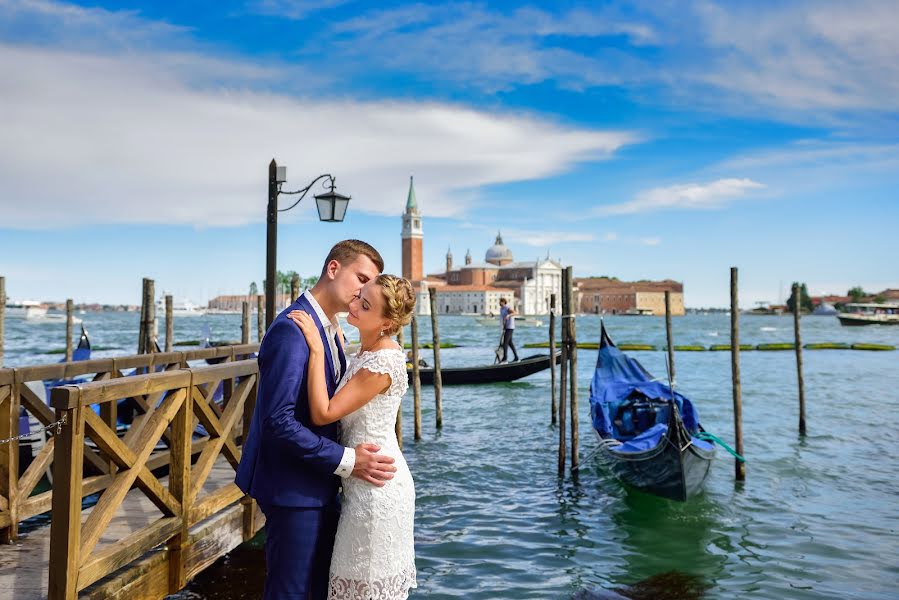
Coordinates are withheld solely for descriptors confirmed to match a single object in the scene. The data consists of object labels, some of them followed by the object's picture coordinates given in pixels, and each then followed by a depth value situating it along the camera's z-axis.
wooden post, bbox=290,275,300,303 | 10.47
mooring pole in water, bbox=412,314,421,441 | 8.62
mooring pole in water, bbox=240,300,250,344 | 13.29
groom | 1.70
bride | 1.73
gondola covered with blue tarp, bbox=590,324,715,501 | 6.10
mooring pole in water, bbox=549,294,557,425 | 11.09
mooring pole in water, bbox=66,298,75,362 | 13.23
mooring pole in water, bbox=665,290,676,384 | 8.02
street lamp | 6.34
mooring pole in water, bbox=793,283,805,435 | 10.12
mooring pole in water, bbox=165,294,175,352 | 10.91
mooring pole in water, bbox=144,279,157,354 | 9.44
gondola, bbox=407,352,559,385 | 15.13
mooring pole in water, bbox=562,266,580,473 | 7.06
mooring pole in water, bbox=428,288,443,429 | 10.18
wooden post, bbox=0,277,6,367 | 9.64
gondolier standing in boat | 15.92
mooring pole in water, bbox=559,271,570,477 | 7.10
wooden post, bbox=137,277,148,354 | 9.55
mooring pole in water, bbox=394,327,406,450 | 7.44
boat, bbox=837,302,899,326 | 54.50
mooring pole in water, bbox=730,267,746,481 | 7.12
